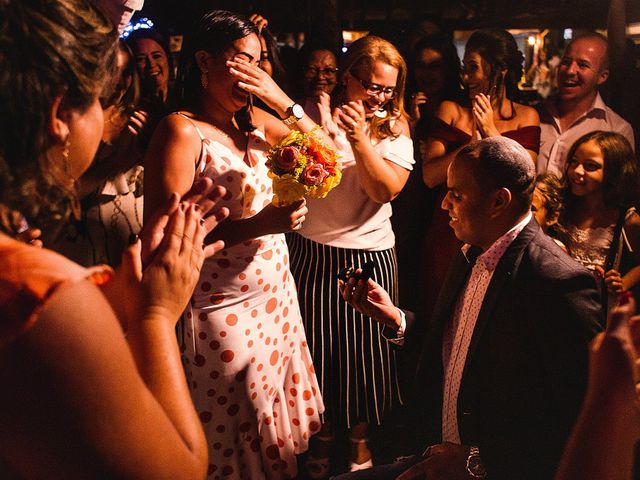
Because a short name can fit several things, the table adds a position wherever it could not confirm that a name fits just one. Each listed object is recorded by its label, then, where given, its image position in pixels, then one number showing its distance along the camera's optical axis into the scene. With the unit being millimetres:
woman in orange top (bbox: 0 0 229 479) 877
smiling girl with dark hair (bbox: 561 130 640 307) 3076
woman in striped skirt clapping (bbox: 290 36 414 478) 3035
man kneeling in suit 1830
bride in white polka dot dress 2344
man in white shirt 3764
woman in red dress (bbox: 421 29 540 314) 3496
